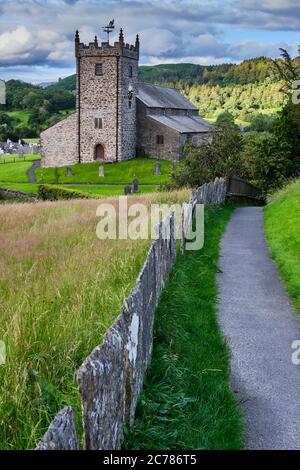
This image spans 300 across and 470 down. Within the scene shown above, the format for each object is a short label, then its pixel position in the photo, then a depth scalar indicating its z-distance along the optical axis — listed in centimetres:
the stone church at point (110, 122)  6381
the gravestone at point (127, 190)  4312
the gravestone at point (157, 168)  6020
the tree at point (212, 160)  3144
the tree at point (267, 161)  3306
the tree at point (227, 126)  3594
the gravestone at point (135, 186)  4809
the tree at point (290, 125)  3447
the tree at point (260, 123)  10641
